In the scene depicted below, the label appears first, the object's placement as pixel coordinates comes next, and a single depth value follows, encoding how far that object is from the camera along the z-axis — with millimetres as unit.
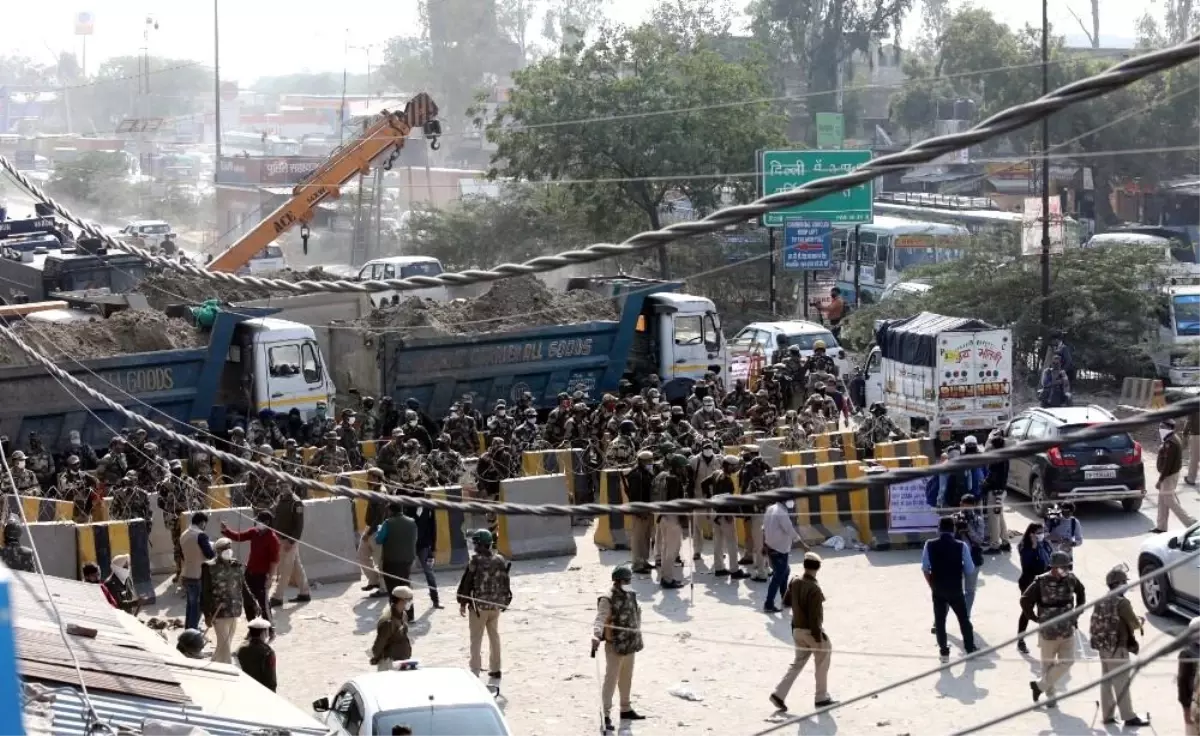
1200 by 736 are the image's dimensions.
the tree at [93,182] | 86312
